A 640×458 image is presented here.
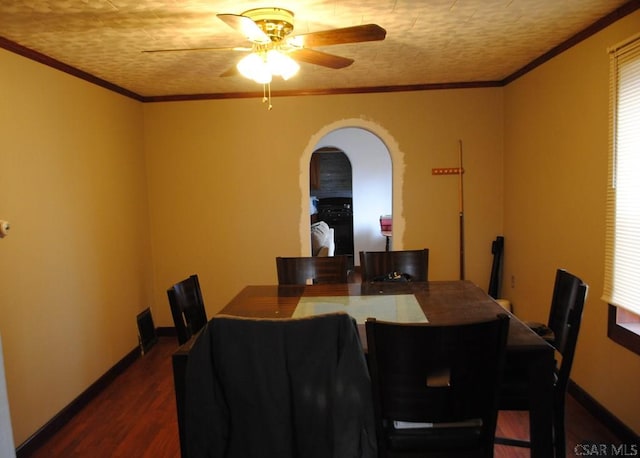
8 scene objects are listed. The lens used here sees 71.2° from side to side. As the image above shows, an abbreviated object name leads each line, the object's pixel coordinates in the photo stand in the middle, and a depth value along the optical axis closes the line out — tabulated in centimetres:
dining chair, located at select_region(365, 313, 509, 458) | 139
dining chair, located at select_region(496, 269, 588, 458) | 186
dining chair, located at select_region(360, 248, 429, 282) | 292
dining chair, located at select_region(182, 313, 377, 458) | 133
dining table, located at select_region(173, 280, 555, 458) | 171
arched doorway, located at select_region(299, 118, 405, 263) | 409
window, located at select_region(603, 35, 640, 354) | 225
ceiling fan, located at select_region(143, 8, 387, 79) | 185
